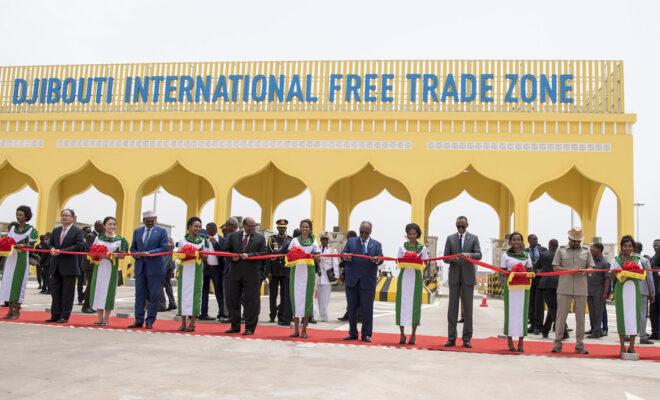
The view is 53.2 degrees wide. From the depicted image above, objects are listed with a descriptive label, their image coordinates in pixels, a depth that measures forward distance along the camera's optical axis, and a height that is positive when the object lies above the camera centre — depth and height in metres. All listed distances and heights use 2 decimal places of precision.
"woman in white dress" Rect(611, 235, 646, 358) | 8.23 -0.28
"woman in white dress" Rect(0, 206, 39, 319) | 10.02 -0.25
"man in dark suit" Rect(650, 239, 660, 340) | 10.52 -0.60
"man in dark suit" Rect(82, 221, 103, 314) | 11.68 -0.38
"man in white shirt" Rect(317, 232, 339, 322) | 11.58 -0.37
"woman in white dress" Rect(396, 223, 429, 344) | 8.72 -0.27
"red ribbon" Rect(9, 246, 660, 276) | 8.53 -0.03
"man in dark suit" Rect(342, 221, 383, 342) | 8.88 -0.27
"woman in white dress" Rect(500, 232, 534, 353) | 8.34 -0.34
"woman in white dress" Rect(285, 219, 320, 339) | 8.98 -0.23
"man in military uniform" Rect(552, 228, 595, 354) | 8.41 -0.20
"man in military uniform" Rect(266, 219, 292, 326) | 10.77 -0.26
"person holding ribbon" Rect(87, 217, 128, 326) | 9.56 -0.31
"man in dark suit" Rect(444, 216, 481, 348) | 8.50 -0.16
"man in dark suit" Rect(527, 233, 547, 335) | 10.99 -0.73
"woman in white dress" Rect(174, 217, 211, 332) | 9.25 -0.32
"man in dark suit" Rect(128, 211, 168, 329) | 9.44 -0.17
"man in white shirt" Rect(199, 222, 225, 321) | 11.06 -0.34
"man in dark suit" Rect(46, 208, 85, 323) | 9.67 -0.32
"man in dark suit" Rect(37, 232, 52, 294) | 14.15 -0.64
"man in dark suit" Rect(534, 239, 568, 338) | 10.45 -0.34
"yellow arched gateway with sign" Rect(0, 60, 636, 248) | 20.94 +4.33
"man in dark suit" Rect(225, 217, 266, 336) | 9.16 -0.30
